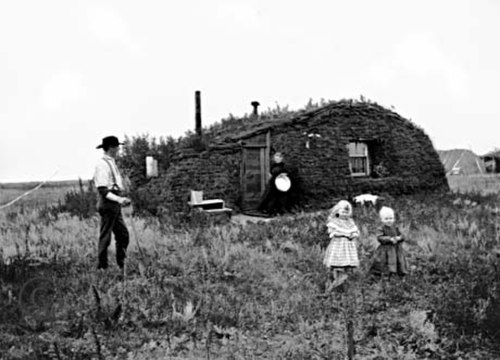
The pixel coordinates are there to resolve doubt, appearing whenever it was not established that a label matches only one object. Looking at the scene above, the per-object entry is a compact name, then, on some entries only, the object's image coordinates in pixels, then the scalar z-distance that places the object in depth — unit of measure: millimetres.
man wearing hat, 7879
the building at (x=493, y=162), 45247
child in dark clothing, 8344
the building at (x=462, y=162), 48412
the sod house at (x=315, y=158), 16672
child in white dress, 7973
